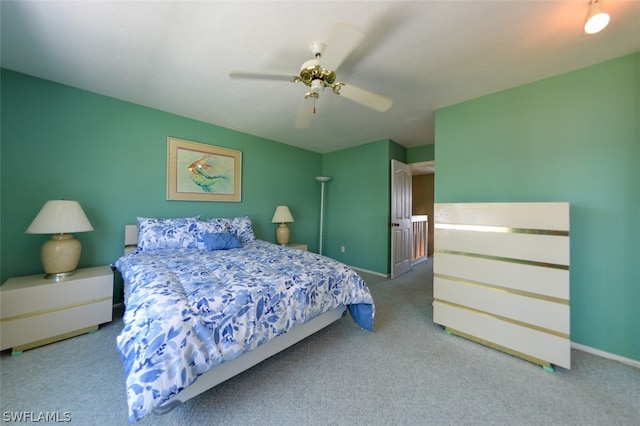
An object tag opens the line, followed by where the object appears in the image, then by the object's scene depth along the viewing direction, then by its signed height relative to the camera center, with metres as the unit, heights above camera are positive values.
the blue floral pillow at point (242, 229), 3.13 -0.22
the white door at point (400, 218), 3.86 -0.07
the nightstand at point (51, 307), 1.73 -0.81
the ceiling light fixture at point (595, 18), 1.23 +1.11
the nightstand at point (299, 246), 3.88 -0.57
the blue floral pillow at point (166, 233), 2.48 -0.24
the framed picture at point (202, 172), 2.99 +0.61
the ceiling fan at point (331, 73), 1.31 +1.04
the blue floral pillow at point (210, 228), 2.64 -0.19
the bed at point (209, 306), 1.05 -0.58
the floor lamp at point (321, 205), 4.81 +0.20
